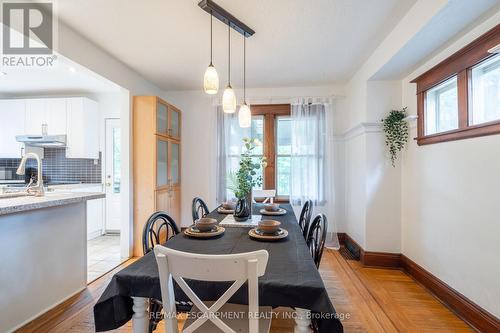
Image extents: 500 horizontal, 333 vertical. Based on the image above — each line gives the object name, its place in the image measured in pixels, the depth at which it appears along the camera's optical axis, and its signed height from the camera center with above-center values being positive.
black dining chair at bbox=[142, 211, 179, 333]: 1.45 -0.50
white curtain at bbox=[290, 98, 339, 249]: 3.89 +0.23
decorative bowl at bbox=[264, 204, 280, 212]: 2.64 -0.45
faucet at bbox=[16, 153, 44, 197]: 2.12 -0.16
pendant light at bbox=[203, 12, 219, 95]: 1.86 +0.69
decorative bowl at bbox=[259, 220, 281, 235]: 1.73 -0.44
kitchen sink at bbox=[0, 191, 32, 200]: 2.24 -0.25
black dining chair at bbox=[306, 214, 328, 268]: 1.58 -0.51
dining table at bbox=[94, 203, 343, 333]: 1.02 -0.56
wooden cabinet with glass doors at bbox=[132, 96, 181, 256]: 3.34 +0.11
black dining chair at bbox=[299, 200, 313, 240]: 2.40 -0.53
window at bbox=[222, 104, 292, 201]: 4.09 +0.46
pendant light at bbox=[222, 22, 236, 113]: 2.12 +0.60
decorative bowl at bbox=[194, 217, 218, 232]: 1.77 -0.43
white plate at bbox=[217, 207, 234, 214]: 2.63 -0.48
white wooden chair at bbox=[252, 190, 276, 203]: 3.40 -0.37
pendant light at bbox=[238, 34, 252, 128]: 2.44 +0.53
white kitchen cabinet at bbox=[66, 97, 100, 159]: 4.06 +0.71
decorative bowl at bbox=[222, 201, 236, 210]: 2.80 -0.45
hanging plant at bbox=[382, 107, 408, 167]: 2.90 +0.44
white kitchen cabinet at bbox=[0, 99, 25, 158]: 4.21 +0.77
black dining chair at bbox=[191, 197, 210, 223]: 2.71 -0.46
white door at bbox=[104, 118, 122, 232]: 4.33 +0.02
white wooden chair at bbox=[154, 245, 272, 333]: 0.89 -0.41
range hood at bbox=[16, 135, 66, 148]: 4.02 +0.49
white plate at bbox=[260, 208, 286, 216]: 2.53 -0.48
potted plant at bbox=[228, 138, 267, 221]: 2.11 -0.15
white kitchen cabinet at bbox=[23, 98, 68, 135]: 4.11 +0.90
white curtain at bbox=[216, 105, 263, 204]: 4.07 +0.39
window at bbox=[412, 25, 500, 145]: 1.81 +0.65
